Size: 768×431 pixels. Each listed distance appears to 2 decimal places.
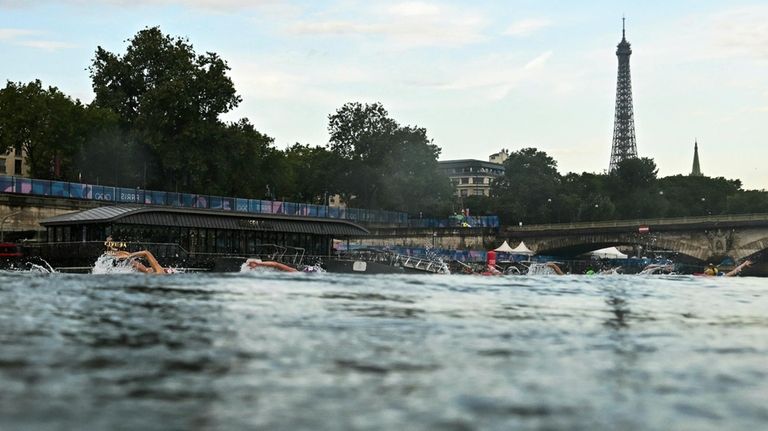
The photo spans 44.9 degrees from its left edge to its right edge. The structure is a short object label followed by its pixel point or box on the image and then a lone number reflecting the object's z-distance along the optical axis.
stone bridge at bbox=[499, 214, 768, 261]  99.75
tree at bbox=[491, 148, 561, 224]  154.75
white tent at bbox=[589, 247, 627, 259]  124.31
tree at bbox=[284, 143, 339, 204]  123.56
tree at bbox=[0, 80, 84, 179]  86.75
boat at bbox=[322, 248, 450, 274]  68.69
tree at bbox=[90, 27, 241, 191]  91.19
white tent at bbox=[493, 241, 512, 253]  115.94
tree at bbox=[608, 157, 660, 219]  155.50
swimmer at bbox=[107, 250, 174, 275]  46.03
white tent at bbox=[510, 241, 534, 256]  109.31
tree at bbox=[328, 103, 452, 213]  122.12
